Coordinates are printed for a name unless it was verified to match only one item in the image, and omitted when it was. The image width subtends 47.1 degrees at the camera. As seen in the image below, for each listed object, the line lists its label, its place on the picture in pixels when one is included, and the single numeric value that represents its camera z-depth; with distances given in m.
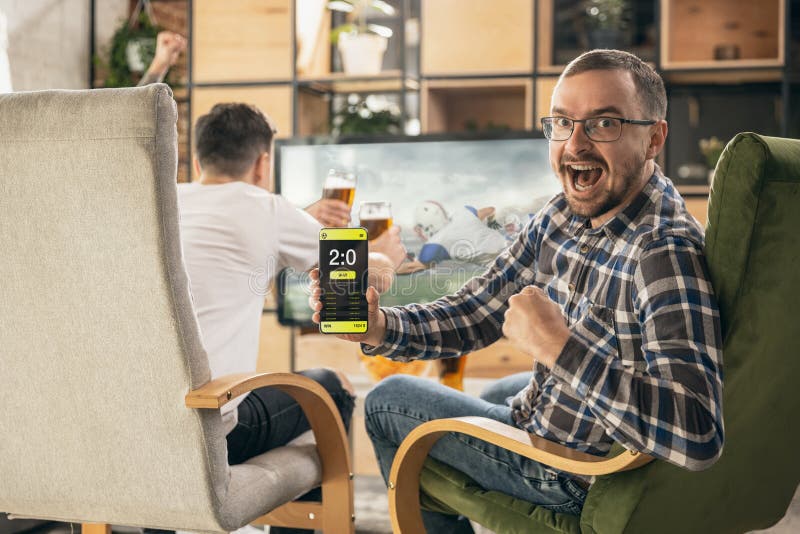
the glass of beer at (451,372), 2.64
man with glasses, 1.29
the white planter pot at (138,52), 4.15
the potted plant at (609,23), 3.88
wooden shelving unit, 3.72
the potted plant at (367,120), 4.02
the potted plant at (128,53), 4.16
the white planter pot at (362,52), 3.91
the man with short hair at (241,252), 2.03
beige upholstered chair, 1.55
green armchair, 1.36
